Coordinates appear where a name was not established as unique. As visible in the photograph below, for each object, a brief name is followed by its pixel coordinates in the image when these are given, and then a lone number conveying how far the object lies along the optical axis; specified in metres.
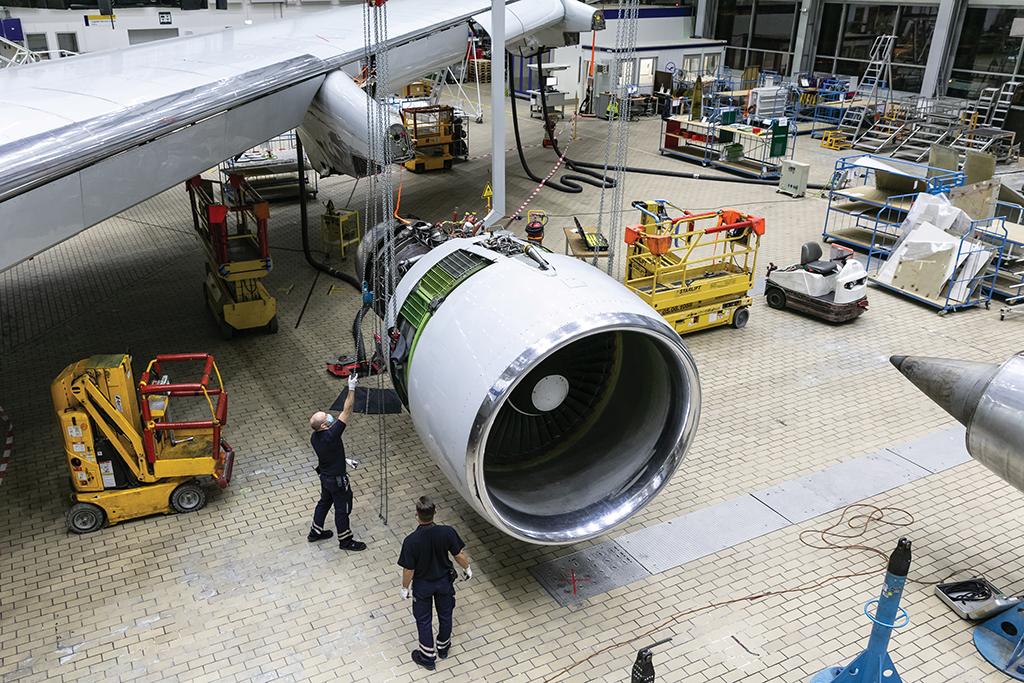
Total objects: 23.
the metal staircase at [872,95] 26.55
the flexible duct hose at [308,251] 14.91
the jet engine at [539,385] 6.29
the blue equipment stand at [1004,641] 6.63
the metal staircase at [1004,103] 24.81
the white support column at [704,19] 36.12
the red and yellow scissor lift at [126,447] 7.81
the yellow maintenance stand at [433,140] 22.81
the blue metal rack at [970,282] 13.79
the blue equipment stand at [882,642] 5.43
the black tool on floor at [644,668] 4.96
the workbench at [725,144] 22.69
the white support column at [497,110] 11.86
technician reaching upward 7.57
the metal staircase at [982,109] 25.24
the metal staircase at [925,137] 23.94
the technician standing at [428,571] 6.29
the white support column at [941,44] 26.19
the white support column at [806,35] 31.36
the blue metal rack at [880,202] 16.17
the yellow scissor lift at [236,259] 11.78
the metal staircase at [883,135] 24.70
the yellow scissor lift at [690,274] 12.57
